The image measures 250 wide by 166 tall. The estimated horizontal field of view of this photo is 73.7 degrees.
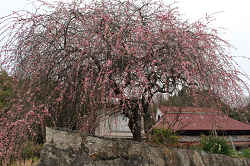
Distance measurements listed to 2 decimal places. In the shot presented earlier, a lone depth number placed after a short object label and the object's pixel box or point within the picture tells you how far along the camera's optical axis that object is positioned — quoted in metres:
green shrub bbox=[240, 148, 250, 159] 4.75
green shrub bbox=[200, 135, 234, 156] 3.50
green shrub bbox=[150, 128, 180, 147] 3.96
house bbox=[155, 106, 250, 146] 8.31
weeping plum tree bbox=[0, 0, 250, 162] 2.51
